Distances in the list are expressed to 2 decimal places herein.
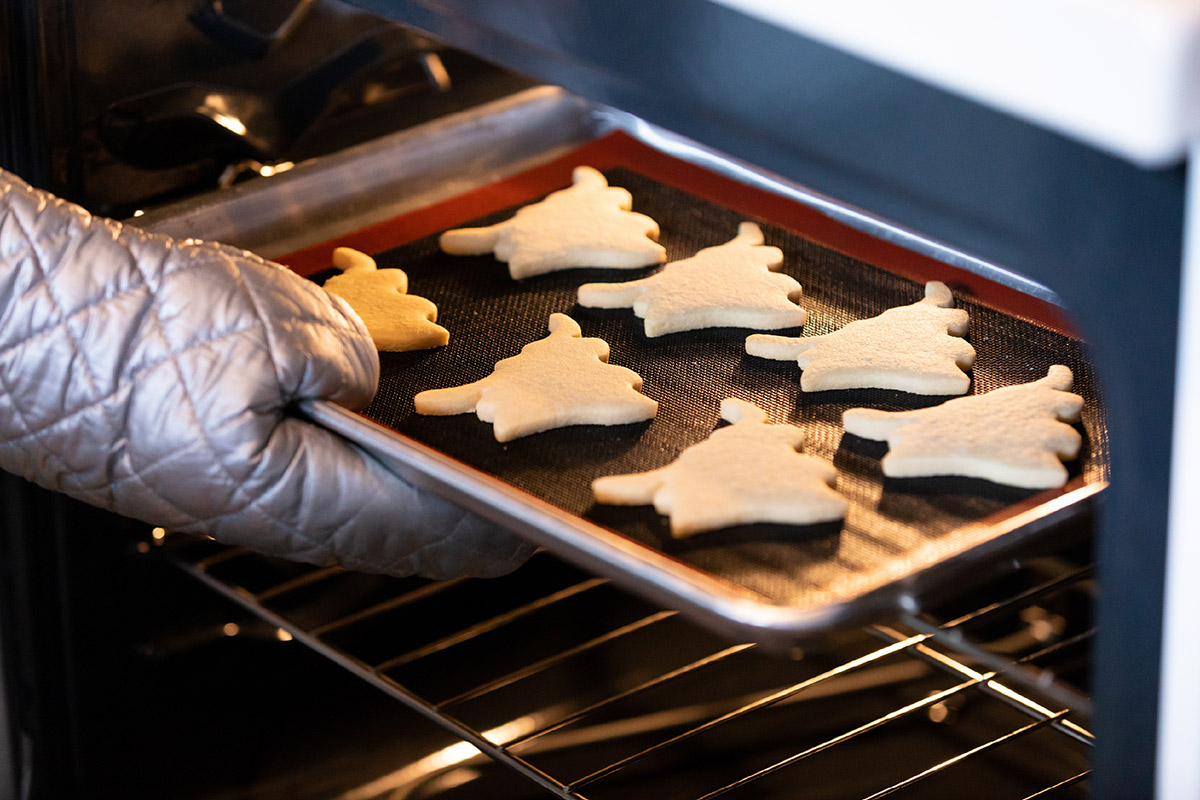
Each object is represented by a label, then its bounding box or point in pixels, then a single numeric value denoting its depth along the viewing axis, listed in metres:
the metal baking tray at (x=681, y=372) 1.09
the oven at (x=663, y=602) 1.01
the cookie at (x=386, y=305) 1.26
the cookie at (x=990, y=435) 1.14
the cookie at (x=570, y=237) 1.32
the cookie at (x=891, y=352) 1.21
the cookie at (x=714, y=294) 1.26
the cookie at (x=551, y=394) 1.19
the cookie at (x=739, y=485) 1.12
